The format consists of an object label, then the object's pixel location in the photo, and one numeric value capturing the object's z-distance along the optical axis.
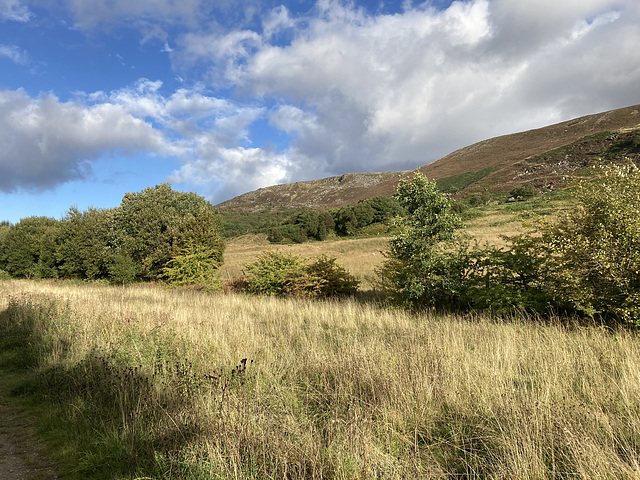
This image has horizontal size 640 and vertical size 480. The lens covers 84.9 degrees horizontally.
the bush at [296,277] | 15.78
